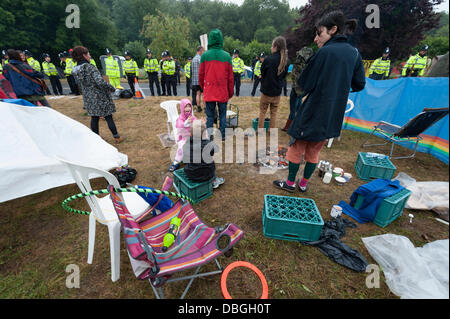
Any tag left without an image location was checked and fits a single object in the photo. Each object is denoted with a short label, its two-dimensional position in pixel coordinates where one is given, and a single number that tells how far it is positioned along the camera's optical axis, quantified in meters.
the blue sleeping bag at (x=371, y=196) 2.65
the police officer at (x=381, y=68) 9.66
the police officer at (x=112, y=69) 7.88
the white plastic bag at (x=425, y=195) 2.96
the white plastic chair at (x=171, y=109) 4.77
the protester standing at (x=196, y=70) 6.47
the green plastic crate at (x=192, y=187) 2.90
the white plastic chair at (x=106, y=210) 1.70
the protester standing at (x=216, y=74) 4.02
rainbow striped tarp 4.30
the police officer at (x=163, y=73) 9.19
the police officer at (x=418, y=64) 9.51
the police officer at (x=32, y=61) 9.62
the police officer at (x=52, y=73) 9.95
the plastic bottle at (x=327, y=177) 3.55
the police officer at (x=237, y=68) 9.87
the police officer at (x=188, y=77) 10.05
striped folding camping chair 1.54
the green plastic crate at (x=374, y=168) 3.53
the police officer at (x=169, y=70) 9.09
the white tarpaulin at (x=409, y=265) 1.54
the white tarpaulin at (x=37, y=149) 2.35
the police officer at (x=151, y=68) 9.50
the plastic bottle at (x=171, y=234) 1.82
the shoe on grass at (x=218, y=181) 3.36
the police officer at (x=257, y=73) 10.07
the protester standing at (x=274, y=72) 4.53
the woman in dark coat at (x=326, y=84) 2.29
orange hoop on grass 1.89
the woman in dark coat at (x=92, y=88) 3.84
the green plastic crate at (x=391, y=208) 2.55
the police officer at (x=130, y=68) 8.87
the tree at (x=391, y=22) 14.20
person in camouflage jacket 4.27
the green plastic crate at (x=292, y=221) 2.33
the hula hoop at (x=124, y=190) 1.63
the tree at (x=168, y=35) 23.25
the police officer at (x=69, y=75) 9.43
